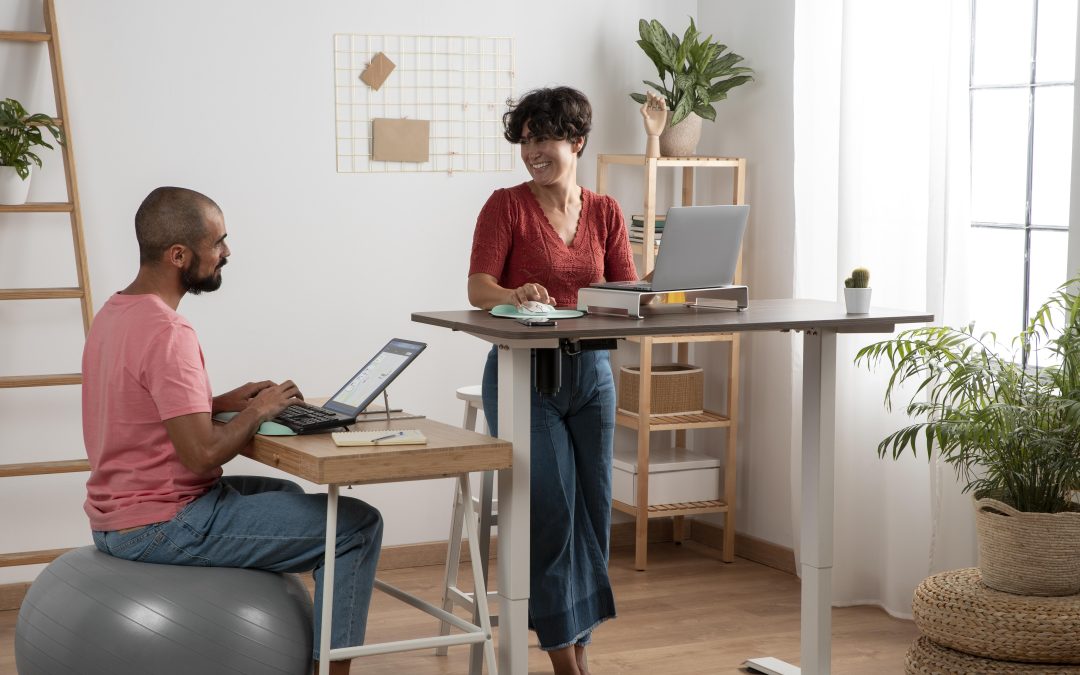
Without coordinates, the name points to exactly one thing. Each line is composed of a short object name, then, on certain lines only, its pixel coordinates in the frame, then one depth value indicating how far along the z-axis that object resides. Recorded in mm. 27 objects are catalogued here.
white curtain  3889
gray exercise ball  2590
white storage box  4734
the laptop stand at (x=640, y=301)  2953
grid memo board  4496
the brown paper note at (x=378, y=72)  4508
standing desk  2789
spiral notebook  2686
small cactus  3160
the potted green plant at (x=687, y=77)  4641
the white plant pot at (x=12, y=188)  3881
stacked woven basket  3029
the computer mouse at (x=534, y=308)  2891
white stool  3398
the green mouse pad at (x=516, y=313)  2896
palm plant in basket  3090
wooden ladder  3906
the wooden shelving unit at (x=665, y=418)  4633
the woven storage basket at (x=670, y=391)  4750
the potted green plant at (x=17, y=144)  3848
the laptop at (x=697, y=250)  2945
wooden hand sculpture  4544
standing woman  3146
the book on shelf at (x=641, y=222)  4725
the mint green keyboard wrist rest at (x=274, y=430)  2826
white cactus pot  3146
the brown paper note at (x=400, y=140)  4539
